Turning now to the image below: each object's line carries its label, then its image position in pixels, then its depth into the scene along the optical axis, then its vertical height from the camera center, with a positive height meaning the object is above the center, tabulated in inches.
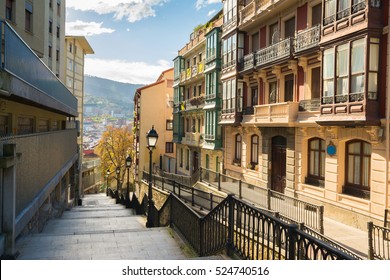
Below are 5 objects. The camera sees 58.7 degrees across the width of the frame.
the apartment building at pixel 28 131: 220.4 +3.9
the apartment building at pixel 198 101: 997.2 +125.4
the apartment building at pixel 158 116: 1656.0 +102.5
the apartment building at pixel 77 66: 1877.5 +397.7
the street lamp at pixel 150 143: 451.5 -7.5
